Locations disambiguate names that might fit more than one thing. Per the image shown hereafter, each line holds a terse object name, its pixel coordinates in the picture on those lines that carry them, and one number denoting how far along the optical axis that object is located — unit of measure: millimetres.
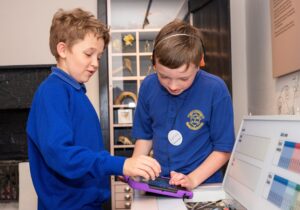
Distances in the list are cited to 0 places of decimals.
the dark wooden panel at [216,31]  2375
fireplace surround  2527
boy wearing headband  939
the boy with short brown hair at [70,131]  796
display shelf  3205
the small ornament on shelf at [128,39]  3299
